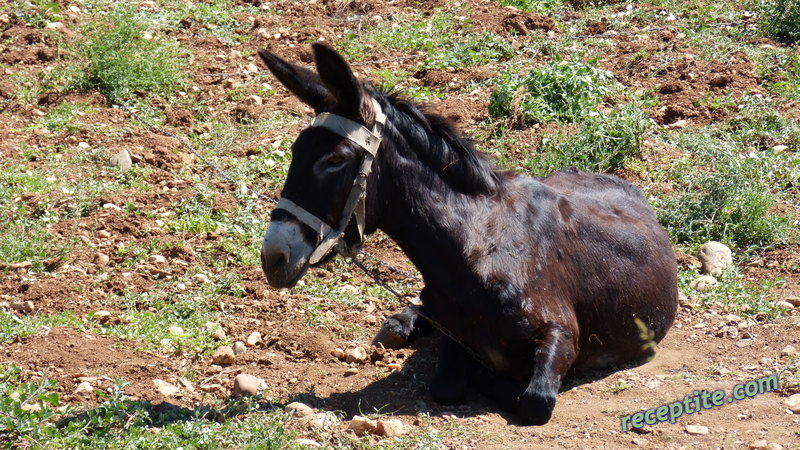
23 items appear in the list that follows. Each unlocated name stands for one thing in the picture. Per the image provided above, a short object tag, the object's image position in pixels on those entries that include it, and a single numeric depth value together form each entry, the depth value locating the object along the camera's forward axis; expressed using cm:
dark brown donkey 938
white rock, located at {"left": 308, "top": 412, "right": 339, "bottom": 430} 922
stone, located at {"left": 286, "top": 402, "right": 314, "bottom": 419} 946
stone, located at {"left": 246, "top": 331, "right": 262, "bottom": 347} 1185
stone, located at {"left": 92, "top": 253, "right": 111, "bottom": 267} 1352
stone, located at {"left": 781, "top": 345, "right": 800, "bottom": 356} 1090
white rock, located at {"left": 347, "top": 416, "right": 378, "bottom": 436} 918
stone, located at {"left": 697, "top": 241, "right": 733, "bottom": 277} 1409
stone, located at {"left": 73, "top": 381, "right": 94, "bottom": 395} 984
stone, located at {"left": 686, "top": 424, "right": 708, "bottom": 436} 909
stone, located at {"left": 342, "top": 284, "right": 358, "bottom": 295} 1370
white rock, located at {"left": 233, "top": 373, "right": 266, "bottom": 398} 1023
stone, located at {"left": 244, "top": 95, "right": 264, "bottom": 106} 1909
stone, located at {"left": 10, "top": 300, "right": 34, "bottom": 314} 1216
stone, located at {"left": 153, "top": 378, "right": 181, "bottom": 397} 1016
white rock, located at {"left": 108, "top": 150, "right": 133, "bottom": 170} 1623
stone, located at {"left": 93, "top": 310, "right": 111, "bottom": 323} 1212
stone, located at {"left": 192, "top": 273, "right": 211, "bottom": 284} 1341
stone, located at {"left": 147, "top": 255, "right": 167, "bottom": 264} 1375
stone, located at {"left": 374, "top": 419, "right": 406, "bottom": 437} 913
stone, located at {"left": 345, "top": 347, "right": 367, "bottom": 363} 1155
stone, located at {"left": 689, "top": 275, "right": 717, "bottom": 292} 1346
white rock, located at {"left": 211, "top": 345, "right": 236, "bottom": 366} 1125
